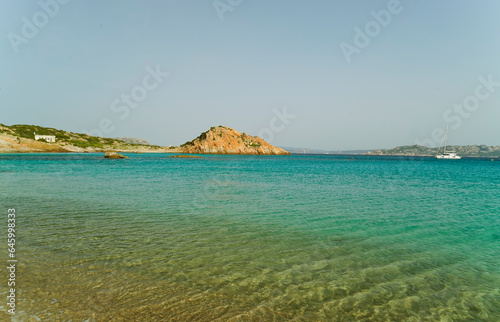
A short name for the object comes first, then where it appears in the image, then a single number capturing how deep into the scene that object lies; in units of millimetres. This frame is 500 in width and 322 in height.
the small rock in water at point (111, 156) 102644
